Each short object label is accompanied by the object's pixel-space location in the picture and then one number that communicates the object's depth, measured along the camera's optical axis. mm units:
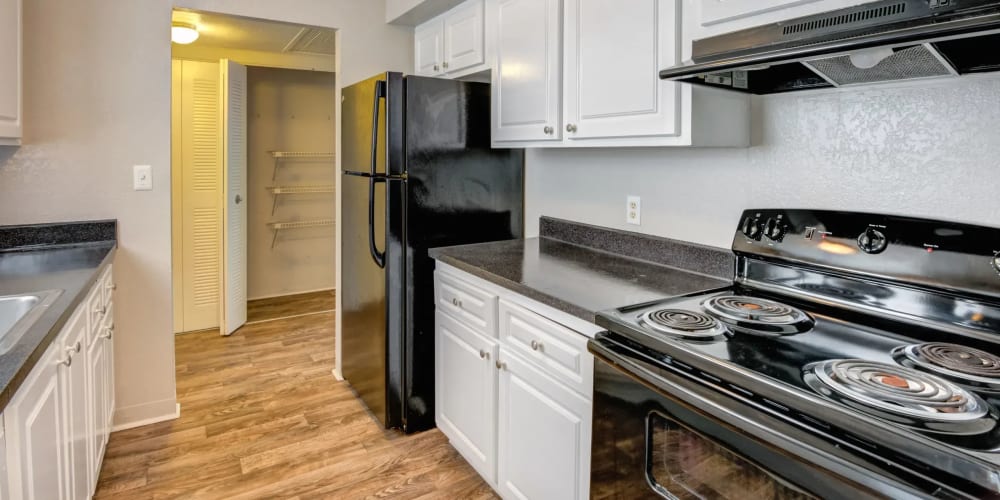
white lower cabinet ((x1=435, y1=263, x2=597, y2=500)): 1563
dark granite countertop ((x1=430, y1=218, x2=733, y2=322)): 1602
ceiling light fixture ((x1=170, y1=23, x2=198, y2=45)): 3355
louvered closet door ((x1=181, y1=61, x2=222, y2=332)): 4012
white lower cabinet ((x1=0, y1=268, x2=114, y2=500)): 1079
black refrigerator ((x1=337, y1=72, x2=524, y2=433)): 2408
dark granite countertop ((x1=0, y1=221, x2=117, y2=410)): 1083
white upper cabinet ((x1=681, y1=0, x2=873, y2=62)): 1257
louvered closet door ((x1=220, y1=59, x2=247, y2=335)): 3873
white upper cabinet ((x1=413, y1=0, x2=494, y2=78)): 2516
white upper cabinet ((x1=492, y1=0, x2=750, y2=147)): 1585
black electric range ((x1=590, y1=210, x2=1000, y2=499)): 828
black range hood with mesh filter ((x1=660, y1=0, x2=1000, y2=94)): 964
